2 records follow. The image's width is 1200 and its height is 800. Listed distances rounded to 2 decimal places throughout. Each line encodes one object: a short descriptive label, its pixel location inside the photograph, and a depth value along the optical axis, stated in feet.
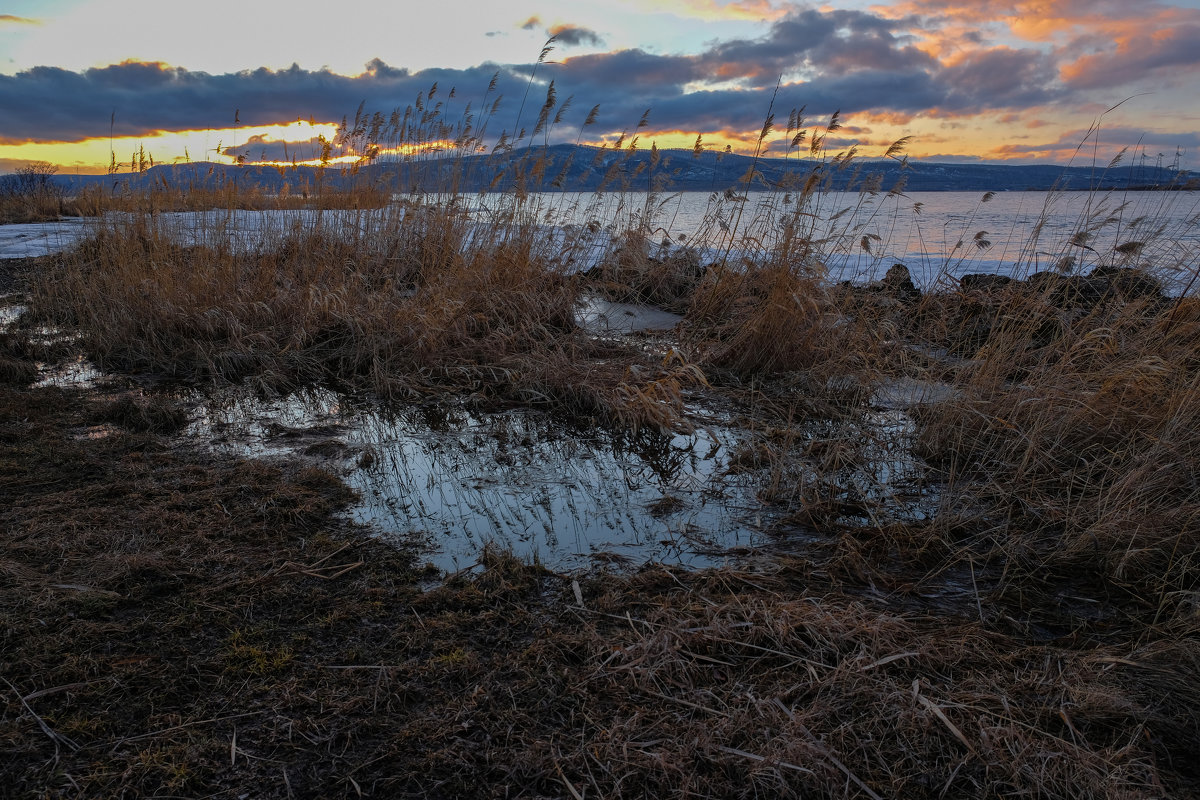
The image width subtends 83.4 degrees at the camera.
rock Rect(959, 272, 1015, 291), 23.45
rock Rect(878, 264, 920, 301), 21.32
